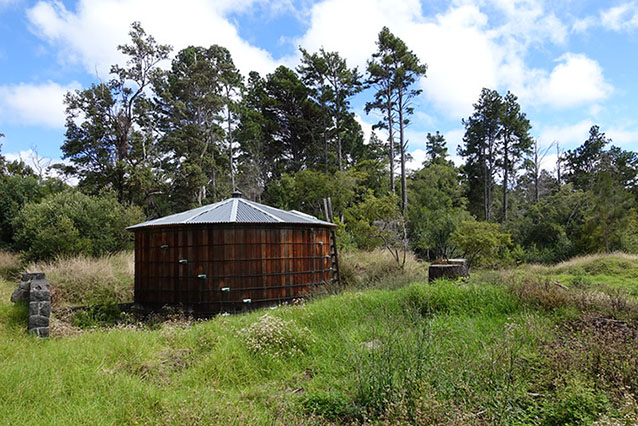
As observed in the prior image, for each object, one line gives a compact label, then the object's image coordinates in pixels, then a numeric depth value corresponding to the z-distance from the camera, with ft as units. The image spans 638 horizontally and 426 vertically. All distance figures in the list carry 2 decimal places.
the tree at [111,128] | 64.80
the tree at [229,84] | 78.89
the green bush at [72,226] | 41.68
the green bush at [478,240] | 43.19
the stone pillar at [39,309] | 19.02
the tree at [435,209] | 60.95
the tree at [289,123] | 80.33
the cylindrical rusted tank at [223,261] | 27.55
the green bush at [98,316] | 25.16
